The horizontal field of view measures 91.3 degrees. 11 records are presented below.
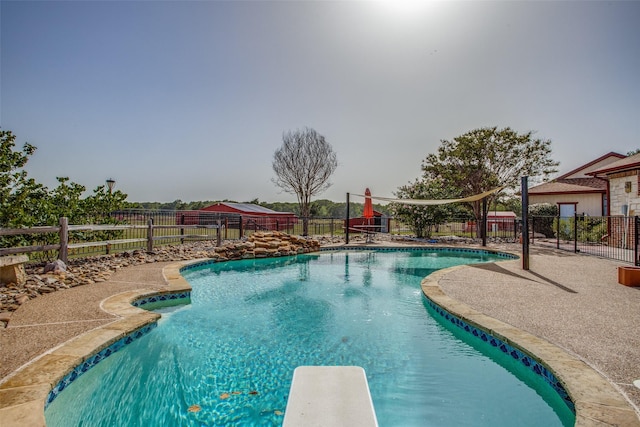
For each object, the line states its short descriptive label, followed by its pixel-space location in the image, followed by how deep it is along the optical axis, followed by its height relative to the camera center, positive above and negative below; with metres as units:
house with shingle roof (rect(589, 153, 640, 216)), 10.49 +1.27
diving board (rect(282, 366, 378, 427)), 1.55 -1.00
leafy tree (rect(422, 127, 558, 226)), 15.95 +3.17
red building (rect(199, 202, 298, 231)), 26.02 +0.83
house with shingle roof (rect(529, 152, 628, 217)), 18.22 +1.73
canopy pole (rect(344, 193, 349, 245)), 13.57 -0.64
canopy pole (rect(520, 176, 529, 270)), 6.67 -0.11
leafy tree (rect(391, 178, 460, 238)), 15.48 +0.54
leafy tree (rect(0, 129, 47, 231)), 5.97 +0.61
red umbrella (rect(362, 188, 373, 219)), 15.05 +0.56
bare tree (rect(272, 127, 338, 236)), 23.45 +4.18
